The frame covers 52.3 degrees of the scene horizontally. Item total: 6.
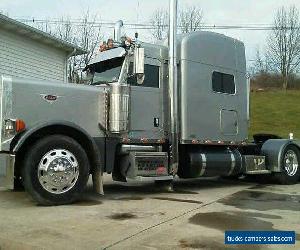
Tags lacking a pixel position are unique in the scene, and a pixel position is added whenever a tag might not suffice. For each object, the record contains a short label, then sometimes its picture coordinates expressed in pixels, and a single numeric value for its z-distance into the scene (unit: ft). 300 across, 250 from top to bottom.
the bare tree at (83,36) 75.01
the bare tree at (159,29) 75.01
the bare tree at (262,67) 110.56
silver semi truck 16.27
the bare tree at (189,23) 83.02
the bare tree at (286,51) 107.92
